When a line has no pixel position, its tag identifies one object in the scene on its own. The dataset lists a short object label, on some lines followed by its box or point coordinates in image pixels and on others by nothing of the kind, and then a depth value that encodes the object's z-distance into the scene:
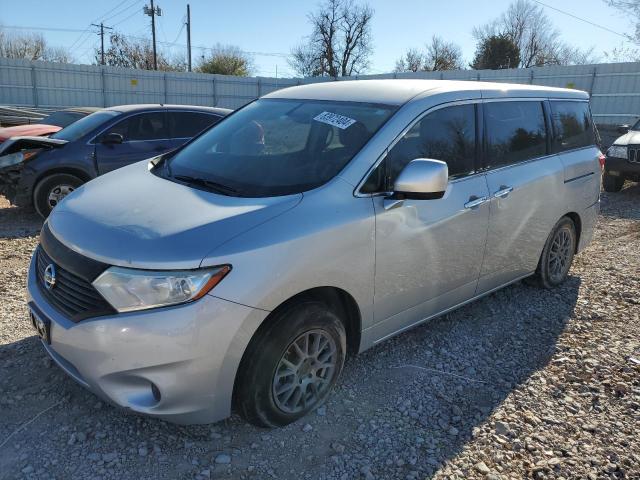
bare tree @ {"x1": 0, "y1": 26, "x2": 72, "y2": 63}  50.72
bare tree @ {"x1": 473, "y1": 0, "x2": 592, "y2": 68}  50.72
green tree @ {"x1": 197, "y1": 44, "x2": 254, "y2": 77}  45.47
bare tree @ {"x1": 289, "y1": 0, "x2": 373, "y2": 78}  49.47
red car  8.32
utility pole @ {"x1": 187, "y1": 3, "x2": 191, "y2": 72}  43.49
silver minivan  2.33
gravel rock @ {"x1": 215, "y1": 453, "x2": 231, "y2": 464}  2.58
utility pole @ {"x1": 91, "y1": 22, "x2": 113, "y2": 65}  48.59
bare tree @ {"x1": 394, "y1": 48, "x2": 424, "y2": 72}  52.53
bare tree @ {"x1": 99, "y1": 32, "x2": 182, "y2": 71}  49.75
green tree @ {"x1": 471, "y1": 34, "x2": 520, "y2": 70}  40.66
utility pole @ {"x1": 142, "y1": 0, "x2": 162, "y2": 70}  45.19
